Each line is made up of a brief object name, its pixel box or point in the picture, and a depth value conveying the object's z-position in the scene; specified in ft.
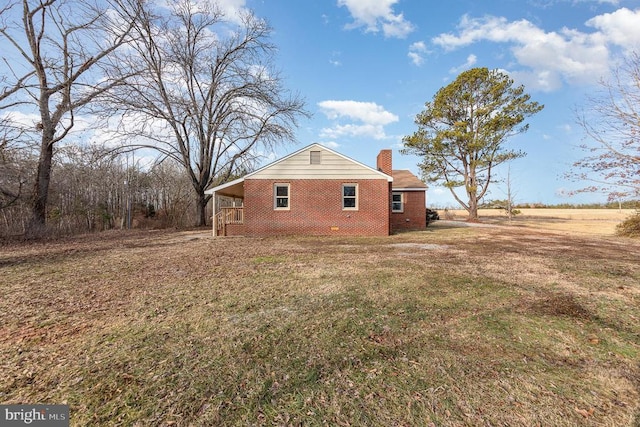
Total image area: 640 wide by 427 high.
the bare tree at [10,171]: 34.81
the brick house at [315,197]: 45.21
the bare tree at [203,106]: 58.23
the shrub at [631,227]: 45.34
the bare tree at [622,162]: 38.42
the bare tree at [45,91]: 39.99
